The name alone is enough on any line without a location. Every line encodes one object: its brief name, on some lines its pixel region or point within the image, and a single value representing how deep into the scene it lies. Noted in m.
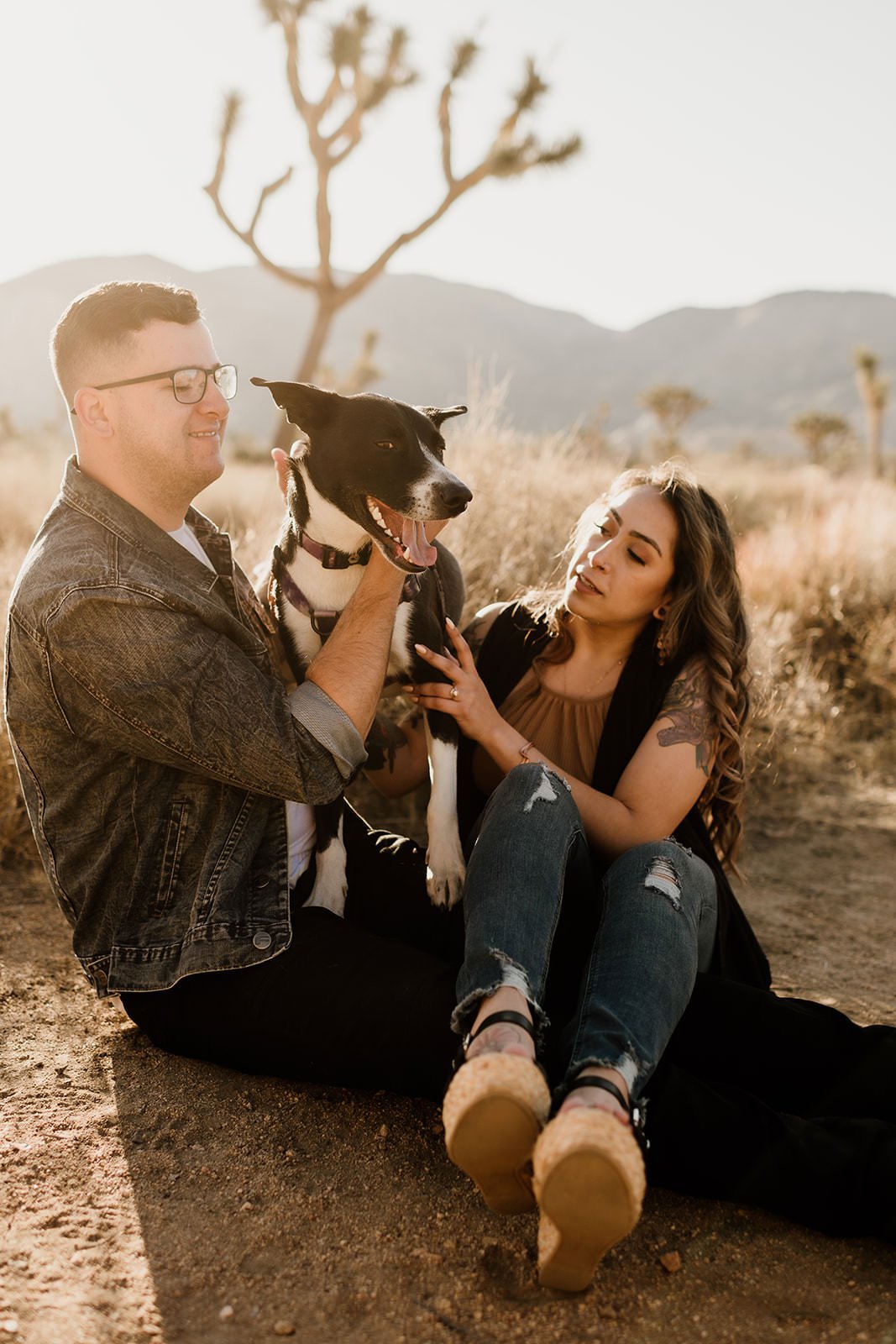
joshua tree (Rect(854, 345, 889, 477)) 27.09
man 2.19
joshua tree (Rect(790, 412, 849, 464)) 36.00
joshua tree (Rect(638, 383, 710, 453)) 33.78
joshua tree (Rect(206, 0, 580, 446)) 14.74
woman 1.75
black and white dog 2.84
